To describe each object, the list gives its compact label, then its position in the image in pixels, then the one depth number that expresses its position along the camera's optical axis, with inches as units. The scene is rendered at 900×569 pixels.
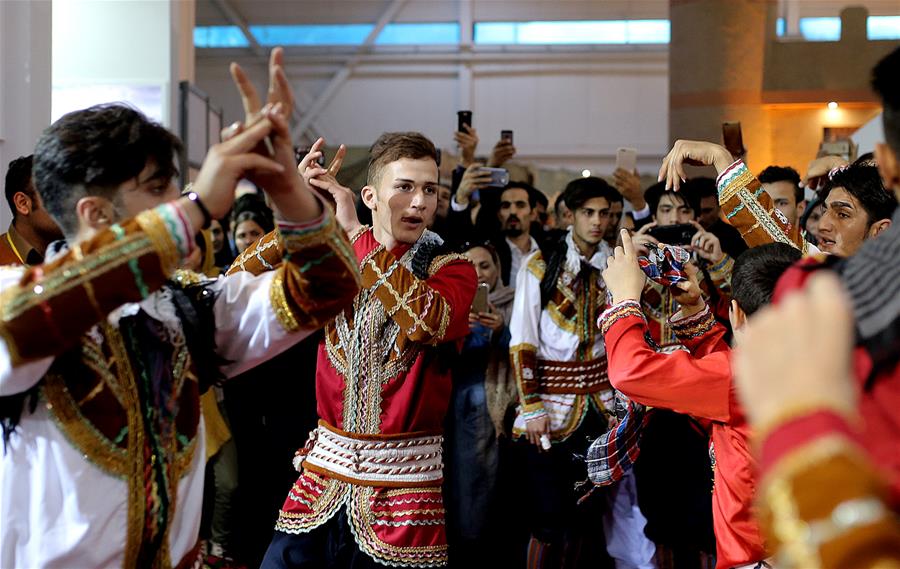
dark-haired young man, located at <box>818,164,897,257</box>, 116.8
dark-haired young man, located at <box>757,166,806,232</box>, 188.5
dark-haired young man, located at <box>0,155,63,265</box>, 124.4
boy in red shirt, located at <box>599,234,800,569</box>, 88.7
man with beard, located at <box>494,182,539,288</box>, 213.6
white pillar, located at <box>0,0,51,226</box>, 148.7
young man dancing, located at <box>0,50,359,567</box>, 59.6
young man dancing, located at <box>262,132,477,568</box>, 106.1
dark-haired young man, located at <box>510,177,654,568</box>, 161.2
